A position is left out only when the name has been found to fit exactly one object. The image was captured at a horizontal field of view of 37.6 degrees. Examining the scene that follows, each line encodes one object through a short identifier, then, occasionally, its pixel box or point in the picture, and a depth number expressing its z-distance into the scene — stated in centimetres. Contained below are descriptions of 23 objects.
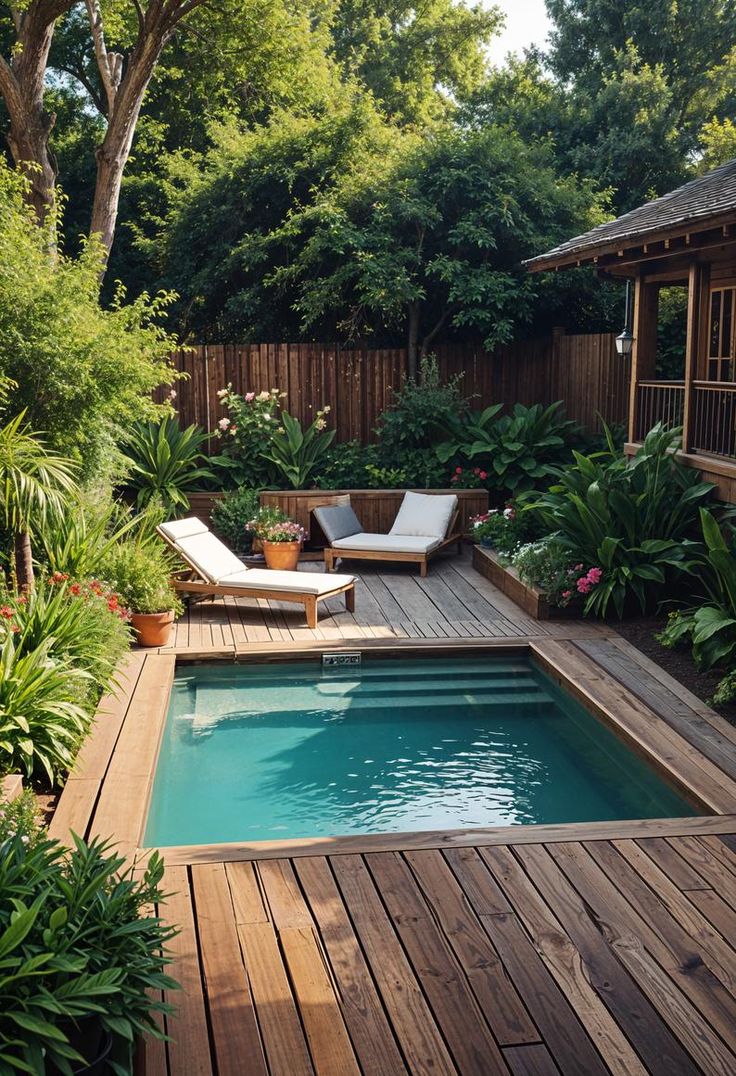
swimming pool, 592
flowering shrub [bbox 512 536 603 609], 908
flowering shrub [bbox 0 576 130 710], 619
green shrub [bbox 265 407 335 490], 1282
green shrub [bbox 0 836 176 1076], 271
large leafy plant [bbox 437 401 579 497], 1274
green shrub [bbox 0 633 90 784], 529
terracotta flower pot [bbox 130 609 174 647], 838
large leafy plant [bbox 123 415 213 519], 1227
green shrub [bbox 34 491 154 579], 816
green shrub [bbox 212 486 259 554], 1202
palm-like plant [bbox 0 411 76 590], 685
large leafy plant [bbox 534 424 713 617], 891
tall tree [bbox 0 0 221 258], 1294
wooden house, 930
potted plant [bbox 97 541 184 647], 840
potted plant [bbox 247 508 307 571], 1098
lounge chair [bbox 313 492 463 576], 1107
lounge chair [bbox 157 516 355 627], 915
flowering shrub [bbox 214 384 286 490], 1297
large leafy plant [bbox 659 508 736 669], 725
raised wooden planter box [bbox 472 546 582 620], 933
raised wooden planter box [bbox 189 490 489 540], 1223
